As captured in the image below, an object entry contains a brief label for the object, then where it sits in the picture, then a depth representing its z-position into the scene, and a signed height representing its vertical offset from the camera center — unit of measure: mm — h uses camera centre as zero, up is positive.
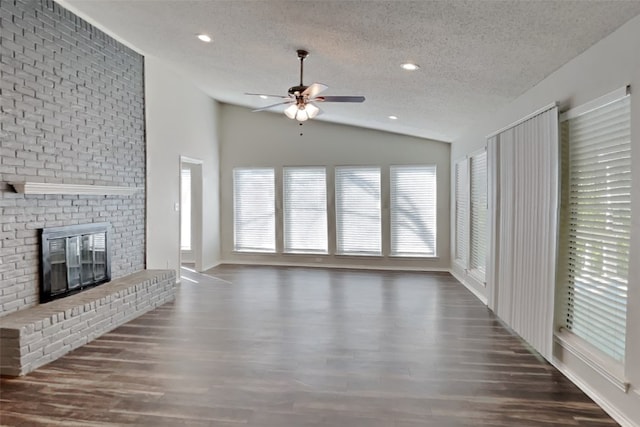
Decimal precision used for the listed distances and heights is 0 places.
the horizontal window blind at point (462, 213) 6373 -132
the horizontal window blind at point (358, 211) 7887 -88
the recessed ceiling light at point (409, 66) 3710 +1379
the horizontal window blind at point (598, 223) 2598 -144
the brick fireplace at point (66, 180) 3533 +339
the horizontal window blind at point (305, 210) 8086 -55
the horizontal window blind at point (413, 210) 7711 -80
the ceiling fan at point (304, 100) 3688 +1065
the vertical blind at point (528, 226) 3244 -201
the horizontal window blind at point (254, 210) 8281 -43
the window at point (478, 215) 5637 -153
